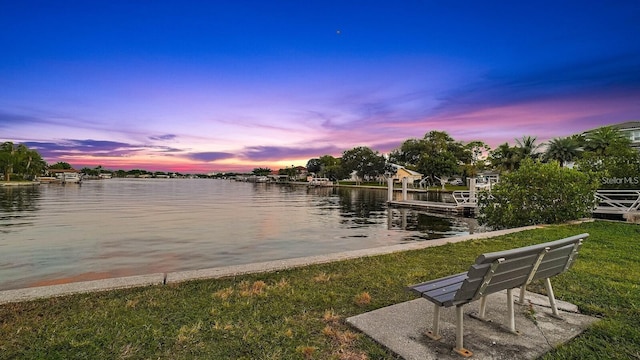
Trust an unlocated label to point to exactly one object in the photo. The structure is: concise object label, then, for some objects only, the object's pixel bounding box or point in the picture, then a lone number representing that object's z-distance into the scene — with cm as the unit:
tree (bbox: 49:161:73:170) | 16729
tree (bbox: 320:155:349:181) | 10438
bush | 1270
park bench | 303
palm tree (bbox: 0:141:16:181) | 7538
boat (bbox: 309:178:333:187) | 9449
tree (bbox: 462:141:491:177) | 7275
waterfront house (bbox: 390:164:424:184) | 6222
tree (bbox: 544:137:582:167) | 5198
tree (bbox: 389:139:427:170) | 7999
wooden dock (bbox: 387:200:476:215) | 2479
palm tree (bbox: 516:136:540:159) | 6119
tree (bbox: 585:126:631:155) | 3953
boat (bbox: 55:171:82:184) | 10339
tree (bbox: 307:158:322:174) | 14300
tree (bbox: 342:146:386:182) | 9512
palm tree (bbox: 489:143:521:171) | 6069
